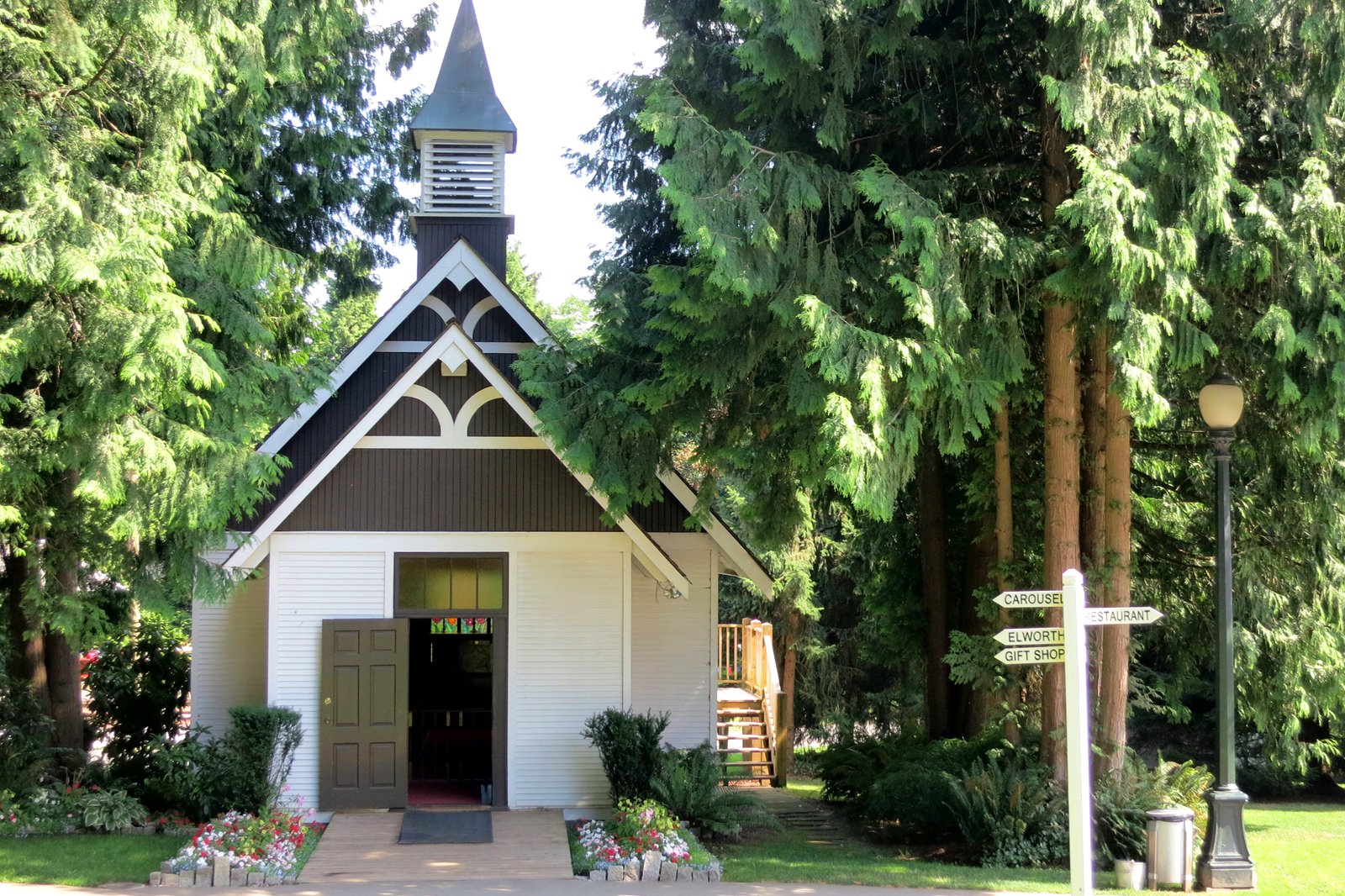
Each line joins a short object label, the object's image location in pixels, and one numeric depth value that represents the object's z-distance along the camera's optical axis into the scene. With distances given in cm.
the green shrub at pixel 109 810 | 1248
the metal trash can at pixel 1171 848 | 1053
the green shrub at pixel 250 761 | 1255
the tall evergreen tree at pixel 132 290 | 999
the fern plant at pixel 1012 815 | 1159
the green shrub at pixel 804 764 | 2192
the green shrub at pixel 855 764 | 1500
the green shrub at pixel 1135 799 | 1129
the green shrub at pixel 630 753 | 1302
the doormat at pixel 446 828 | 1203
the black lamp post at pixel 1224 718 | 1043
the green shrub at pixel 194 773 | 1260
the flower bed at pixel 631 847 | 1093
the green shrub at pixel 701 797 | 1250
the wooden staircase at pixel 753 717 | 1869
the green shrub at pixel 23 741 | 1291
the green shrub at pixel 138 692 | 1562
